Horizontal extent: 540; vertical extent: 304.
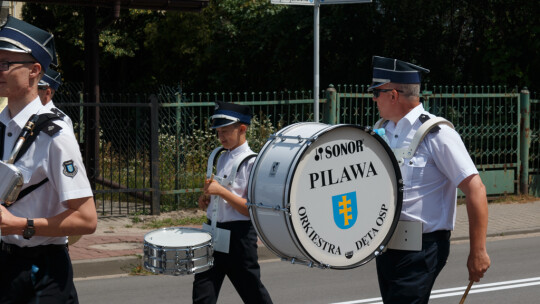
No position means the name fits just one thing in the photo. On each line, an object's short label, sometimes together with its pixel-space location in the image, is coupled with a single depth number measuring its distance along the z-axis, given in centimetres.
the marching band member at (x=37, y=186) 315
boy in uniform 518
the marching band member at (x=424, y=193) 399
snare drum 465
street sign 930
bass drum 380
